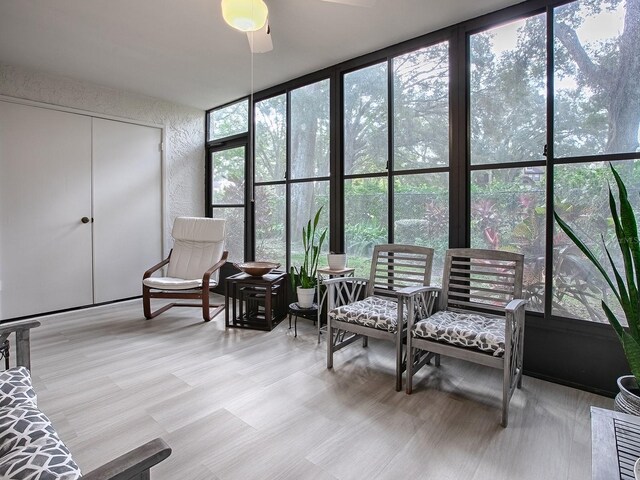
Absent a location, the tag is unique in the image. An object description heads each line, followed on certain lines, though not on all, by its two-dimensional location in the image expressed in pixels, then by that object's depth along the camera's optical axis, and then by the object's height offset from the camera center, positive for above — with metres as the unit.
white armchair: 3.82 -0.26
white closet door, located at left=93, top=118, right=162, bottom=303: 4.27 +0.37
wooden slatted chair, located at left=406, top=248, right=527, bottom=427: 1.97 -0.55
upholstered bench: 0.79 -0.58
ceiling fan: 1.87 +1.20
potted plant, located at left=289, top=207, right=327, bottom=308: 3.40 -0.41
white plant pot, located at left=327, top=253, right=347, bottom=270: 3.21 -0.23
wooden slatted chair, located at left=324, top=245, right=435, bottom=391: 2.36 -0.51
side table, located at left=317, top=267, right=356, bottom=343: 3.09 -0.37
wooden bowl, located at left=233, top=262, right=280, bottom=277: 3.56 -0.33
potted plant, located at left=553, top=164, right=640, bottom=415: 1.66 -0.30
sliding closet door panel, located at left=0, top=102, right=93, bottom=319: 3.64 +0.28
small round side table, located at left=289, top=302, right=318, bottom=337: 3.36 -0.72
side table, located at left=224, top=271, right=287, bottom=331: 3.49 -0.64
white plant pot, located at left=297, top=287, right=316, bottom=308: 3.39 -0.58
